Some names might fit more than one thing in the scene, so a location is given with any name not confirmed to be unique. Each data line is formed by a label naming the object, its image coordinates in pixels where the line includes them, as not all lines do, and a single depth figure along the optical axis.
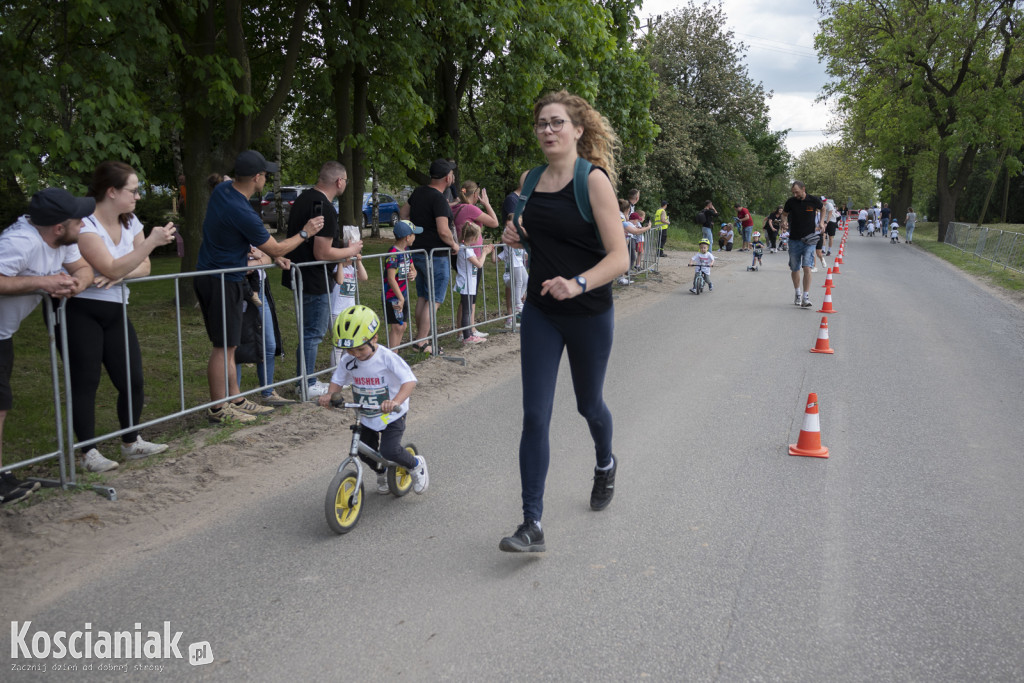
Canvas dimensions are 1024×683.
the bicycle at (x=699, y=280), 16.52
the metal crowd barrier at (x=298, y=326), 4.95
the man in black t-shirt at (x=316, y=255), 7.32
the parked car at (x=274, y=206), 30.83
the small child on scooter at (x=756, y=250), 21.75
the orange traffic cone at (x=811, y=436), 5.84
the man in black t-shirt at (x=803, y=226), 13.34
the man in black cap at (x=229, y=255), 6.36
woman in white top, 5.22
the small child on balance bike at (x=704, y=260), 16.44
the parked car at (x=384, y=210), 37.78
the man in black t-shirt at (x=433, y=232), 9.26
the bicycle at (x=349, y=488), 4.41
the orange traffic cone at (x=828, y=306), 13.21
